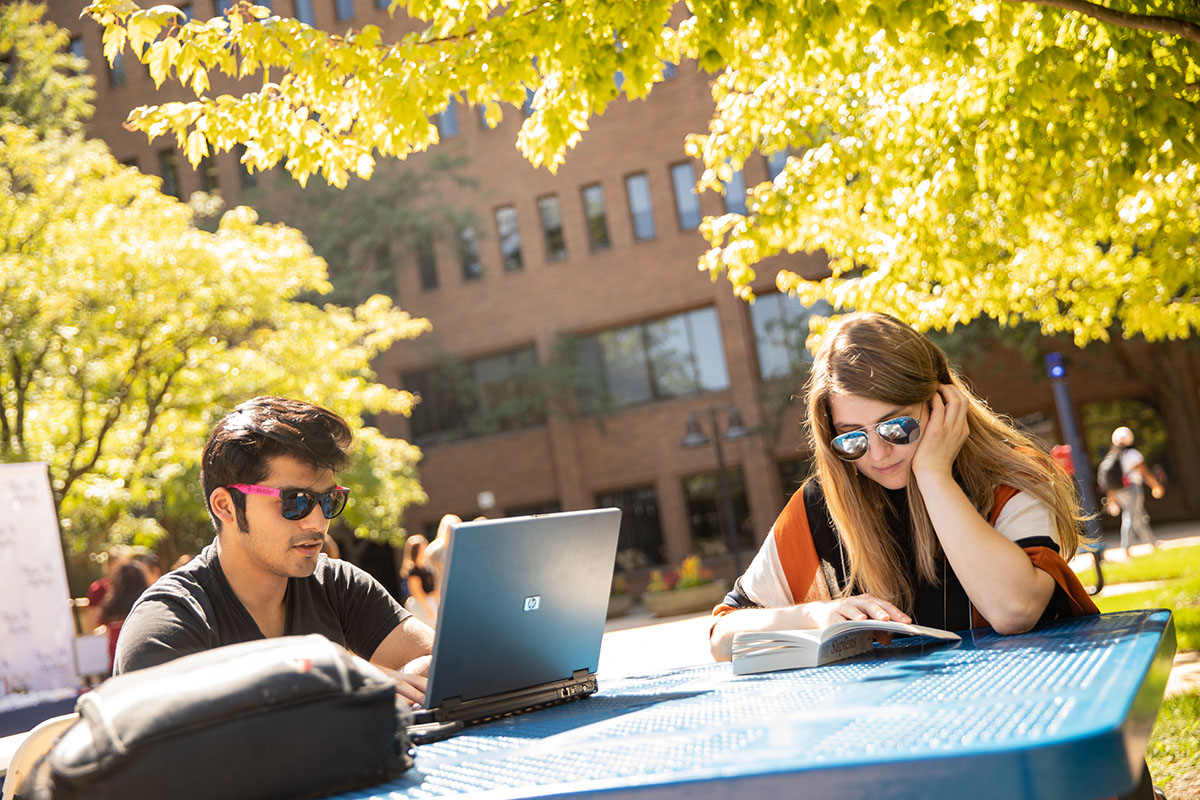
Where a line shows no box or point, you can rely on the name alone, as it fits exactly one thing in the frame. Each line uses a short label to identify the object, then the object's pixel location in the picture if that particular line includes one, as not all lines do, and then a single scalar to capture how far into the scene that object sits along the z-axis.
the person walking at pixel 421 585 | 11.59
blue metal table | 1.20
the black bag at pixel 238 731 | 1.43
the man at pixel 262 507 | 2.88
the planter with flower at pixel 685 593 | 21.59
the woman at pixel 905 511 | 2.65
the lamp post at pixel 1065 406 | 14.16
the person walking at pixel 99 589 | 11.92
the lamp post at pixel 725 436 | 19.06
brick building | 27.42
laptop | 2.10
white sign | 7.59
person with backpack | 17.88
